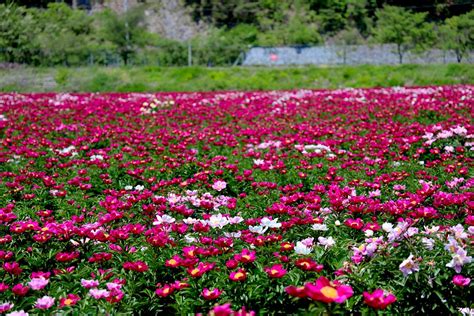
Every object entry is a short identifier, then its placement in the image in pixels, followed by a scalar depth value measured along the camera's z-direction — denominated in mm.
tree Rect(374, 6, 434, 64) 32656
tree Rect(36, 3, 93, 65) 31578
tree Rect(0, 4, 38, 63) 30219
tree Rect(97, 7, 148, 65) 34719
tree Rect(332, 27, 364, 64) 34781
